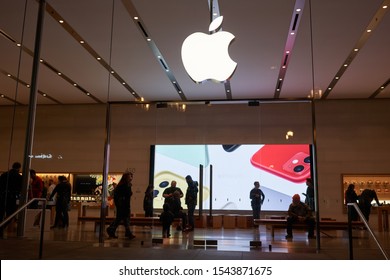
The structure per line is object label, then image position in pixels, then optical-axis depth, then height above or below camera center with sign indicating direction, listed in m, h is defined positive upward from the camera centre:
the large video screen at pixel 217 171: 8.72 +0.76
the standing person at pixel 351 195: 11.79 +0.44
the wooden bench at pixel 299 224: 9.49 -0.33
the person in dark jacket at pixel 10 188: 8.11 +0.29
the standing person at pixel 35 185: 8.95 +0.39
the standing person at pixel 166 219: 8.84 -0.27
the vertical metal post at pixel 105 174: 8.57 +0.65
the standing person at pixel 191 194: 8.64 +0.26
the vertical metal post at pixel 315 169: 8.07 +0.80
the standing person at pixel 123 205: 8.70 +0.01
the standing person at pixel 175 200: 8.77 +0.13
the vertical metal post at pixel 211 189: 8.66 +0.37
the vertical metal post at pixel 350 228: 5.46 -0.24
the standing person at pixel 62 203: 11.12 +0.02
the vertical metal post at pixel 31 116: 8.36 +1.79
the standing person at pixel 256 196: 8.80 +0.25
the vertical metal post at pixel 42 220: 5.67 -0.25
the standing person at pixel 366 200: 12.20 +0.32
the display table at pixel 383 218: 12.50 -0.20
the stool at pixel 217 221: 9.64 -0.33
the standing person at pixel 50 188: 11.76 +0.46
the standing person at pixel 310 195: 9.20 +0.32
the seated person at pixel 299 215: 9.35 -0.13
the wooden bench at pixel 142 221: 9.20 -0.34
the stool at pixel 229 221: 9.88 -0.32
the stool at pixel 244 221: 10.02 -0.32
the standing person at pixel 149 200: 9.18 +0.13
